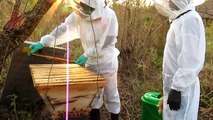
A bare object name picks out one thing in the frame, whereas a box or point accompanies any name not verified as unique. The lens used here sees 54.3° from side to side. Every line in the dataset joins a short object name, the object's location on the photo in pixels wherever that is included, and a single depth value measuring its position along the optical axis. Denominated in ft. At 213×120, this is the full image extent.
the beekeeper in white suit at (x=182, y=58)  6.00
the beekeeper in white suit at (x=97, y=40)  8.07
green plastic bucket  7.73
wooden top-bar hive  6.26
